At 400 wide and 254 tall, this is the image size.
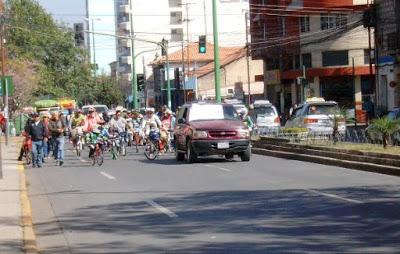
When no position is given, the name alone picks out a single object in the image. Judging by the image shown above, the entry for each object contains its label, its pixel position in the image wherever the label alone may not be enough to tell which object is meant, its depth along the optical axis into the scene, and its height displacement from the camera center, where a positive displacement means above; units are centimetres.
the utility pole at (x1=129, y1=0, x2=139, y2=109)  5986 +175
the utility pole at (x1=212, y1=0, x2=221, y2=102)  3541 +215
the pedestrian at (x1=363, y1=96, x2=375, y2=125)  4088 -38
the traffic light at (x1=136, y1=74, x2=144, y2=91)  5875 +221
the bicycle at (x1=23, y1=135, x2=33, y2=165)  2652 -120
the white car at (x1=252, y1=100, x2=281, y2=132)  3884 -45
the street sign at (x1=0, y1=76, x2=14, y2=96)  3113 +126
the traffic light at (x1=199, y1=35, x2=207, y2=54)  3891 +316
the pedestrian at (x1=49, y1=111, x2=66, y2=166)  2595 -76
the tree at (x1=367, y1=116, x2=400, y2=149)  2034 -64
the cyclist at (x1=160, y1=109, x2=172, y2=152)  2843 -64
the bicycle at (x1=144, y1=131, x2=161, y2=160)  2698 -123
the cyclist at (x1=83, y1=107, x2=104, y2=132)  2784 -35
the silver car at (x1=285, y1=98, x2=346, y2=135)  2781 -43
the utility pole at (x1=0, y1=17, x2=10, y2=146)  3116 +88
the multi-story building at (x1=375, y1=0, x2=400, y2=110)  4234 +285
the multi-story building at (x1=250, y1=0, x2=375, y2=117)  5544 +401
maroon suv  2375 -76
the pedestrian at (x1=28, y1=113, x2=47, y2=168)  2534 -73
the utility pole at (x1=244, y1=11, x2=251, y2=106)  6288 +473
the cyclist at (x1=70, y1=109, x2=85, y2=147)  2900 -46
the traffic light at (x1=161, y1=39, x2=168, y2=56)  4905 +393
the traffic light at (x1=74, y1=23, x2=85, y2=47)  4012 +411
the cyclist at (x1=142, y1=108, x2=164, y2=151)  2736 -55
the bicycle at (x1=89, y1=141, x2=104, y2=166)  2498 -132
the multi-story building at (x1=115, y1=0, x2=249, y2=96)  10900 +1239
